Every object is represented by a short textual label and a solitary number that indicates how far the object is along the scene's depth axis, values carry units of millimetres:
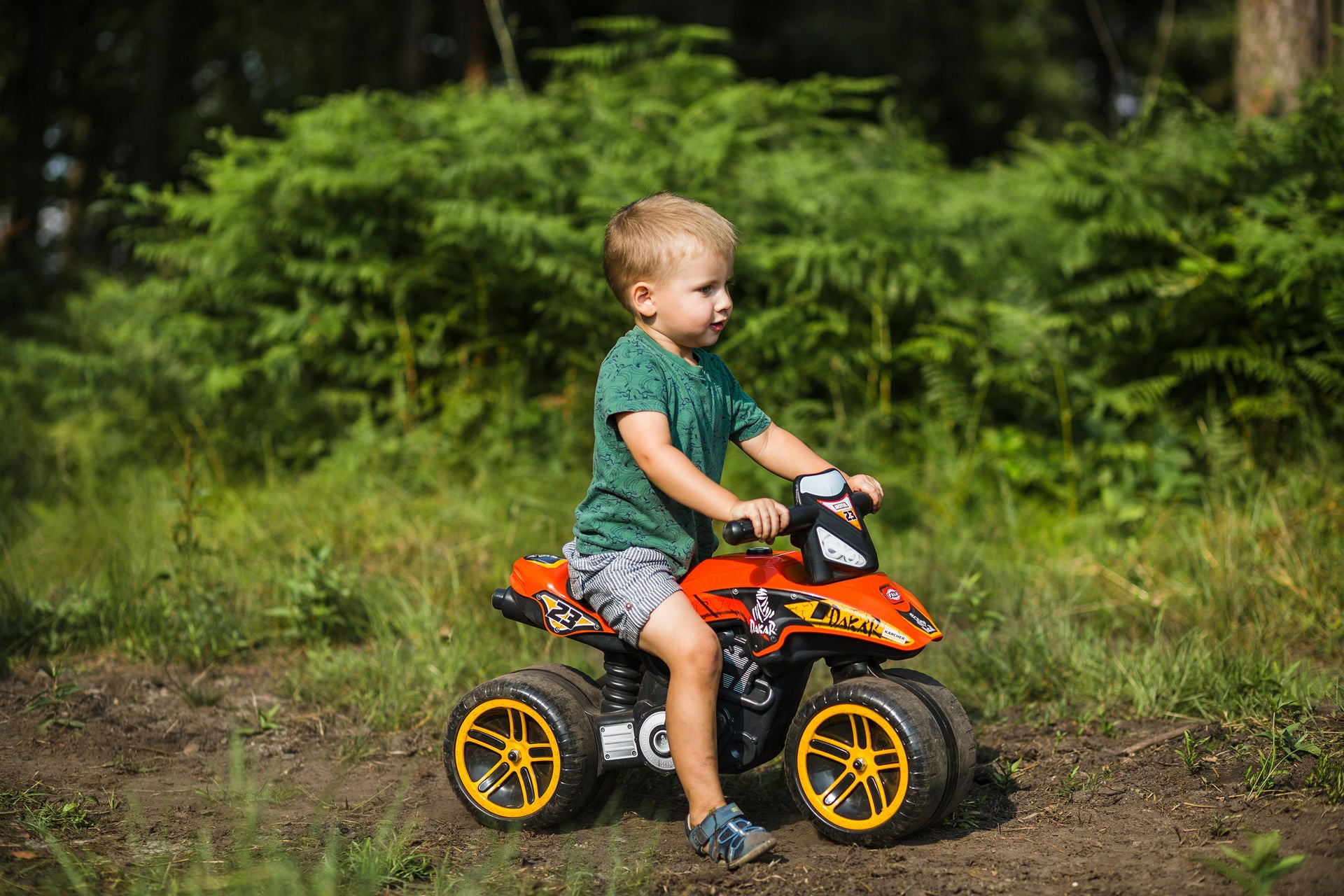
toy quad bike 3025
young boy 3066
